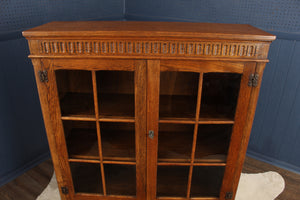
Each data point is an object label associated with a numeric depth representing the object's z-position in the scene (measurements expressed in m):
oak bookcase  1.10
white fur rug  1.65
